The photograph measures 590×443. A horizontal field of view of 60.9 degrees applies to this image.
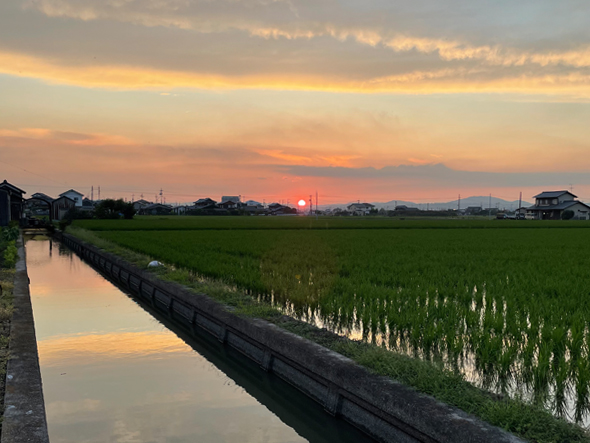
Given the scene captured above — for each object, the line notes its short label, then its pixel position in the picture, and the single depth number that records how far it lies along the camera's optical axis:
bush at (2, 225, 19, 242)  20.75
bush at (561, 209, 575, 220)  70.69
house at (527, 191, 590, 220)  72.69
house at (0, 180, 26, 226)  32.00
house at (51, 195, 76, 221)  62.48
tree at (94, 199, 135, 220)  62.47
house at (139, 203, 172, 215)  105.25
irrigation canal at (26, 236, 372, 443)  4.53
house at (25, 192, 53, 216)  87.81
